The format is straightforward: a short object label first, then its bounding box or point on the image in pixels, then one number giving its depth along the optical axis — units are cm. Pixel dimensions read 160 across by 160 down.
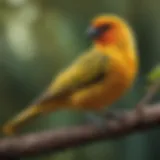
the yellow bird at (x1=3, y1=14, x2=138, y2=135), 314
